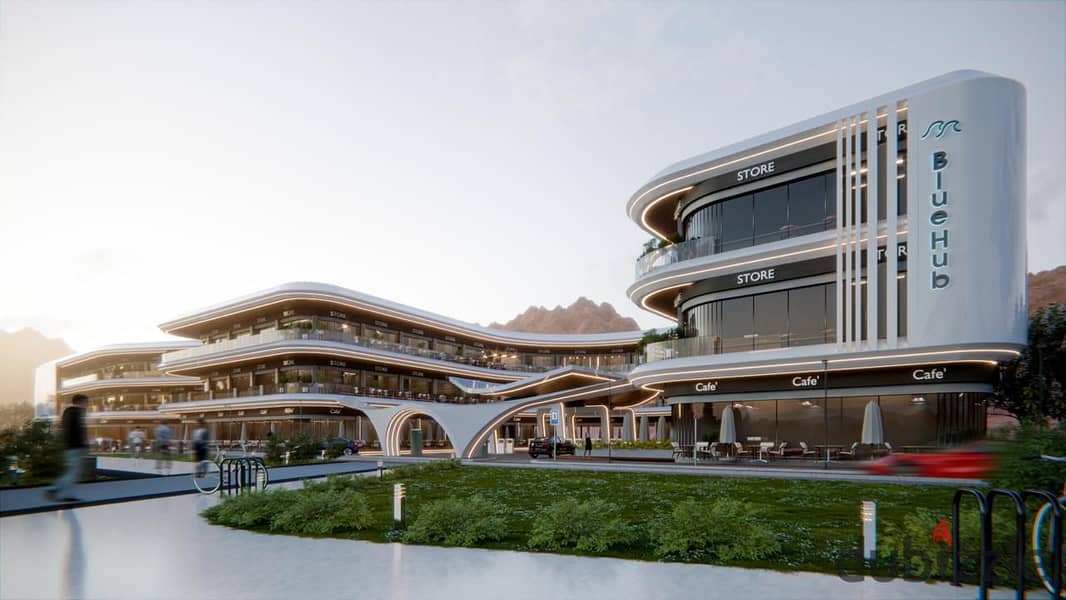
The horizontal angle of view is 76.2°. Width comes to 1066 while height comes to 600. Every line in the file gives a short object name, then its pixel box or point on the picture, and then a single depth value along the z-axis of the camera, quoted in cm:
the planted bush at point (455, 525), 1095
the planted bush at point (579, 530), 1049
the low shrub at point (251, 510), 1286
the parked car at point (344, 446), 4006
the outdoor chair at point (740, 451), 3256
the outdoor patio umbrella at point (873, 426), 2822
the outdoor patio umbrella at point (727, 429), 3228
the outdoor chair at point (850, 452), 2929
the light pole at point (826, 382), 2811
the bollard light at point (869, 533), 877
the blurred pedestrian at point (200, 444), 2061
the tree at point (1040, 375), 2778
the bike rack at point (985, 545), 702
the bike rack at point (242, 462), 1669
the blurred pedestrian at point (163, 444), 3456
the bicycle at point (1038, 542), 749
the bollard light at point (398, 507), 1186
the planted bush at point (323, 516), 1204
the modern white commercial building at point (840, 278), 2650
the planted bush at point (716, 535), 958
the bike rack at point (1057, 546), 653
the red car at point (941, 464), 2168
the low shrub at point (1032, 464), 981
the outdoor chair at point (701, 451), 3341
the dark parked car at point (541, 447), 4031
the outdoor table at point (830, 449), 3048
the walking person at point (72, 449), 1380
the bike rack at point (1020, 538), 665
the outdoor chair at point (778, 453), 3095
